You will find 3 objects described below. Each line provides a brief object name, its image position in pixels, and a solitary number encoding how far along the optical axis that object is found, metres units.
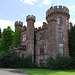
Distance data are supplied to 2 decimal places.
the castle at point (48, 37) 27.61
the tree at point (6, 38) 39.16
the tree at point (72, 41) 27.48
